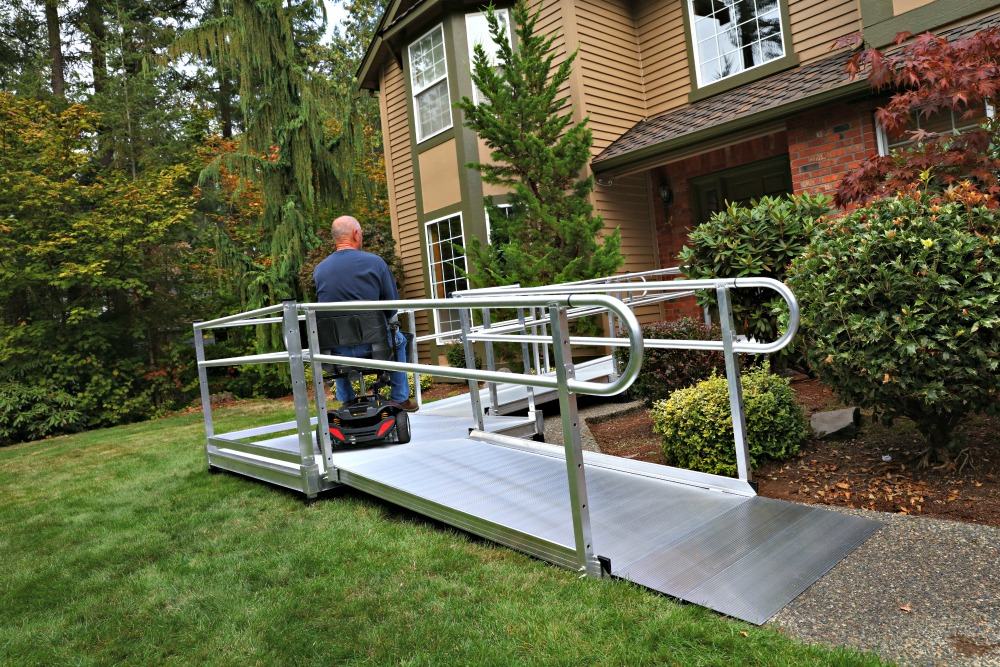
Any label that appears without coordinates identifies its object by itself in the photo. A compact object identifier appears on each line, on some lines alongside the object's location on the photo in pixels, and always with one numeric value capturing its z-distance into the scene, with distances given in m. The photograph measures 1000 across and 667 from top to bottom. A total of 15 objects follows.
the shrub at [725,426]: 3.97
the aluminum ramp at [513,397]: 6.28
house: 8.03
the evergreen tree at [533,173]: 8.23
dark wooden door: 9.45
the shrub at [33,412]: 10.94
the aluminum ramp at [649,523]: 2.50
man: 4.80
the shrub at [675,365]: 5.58
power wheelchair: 4.46
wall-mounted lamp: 10.41
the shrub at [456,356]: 10.42
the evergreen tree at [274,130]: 11.86
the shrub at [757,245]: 5.55
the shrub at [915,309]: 3.08
